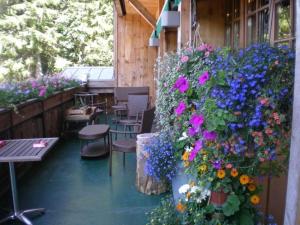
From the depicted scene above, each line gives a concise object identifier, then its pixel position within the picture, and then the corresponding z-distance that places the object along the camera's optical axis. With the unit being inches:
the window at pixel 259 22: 98.0
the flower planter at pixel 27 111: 149.7
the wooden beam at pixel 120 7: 284.2
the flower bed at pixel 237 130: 65.7
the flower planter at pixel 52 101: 201.6
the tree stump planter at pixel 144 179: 135.3
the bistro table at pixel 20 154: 97.0
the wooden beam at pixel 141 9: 259.7
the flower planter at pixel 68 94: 250.1
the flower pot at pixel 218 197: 74.5
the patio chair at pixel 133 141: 151.8
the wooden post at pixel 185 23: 131.3
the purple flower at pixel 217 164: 70.0
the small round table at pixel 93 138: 177.0
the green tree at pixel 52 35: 486.6
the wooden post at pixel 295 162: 50.0
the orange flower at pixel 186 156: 81.3
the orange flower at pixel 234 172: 69.7
